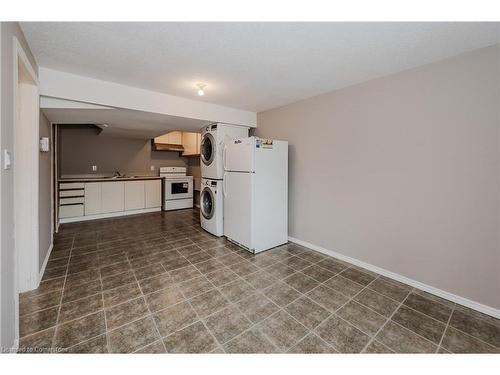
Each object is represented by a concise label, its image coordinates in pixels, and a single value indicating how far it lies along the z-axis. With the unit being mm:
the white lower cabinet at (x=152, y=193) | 5387
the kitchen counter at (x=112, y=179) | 4339
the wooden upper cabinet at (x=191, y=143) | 5648
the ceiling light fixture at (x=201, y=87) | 2634
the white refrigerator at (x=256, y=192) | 2977
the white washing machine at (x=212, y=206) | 3637
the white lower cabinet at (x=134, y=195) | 5070
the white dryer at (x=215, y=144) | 3629
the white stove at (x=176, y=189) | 5633
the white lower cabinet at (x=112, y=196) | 4742
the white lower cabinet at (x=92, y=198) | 4536
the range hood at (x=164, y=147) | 5981
